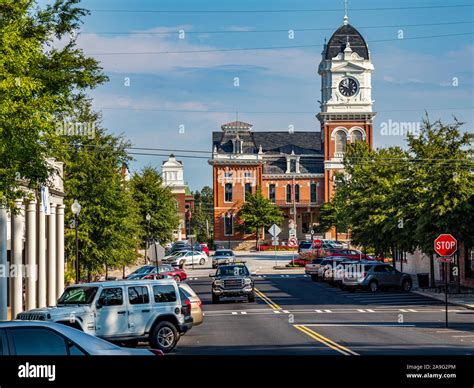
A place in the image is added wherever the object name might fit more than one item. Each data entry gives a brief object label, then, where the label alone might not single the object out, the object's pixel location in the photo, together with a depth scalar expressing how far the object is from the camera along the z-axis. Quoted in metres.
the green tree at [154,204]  73.75
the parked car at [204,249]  86.94
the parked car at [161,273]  44.50
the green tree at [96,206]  42.53
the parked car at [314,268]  56.88
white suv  19.03
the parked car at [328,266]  50.98
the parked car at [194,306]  24.22
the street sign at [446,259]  31.56
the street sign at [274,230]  64.88
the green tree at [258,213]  110.44
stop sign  37.63
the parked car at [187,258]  71.38
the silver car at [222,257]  68.75
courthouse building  114.75
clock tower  114.12
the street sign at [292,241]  65.62
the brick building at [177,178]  141.50
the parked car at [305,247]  77.29
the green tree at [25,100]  18.28
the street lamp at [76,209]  33.30
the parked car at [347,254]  61.49
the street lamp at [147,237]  72.31
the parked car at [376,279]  45.56
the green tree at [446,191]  40.69
